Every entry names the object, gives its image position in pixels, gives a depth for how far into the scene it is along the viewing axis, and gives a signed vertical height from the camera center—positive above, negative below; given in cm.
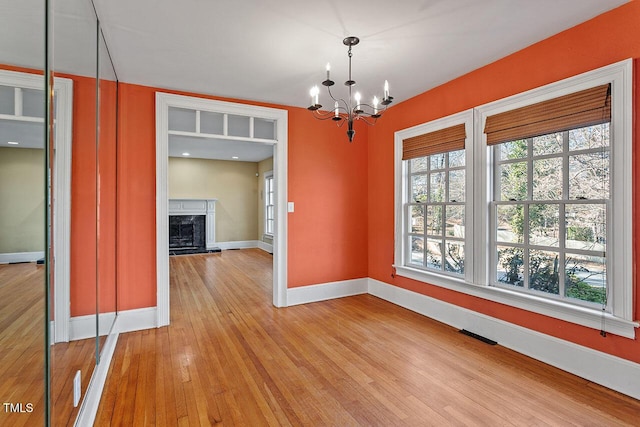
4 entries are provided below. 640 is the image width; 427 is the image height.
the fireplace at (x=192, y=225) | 866 -33
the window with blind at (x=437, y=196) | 344 +21
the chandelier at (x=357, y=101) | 237 +86
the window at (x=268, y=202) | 891 +32
